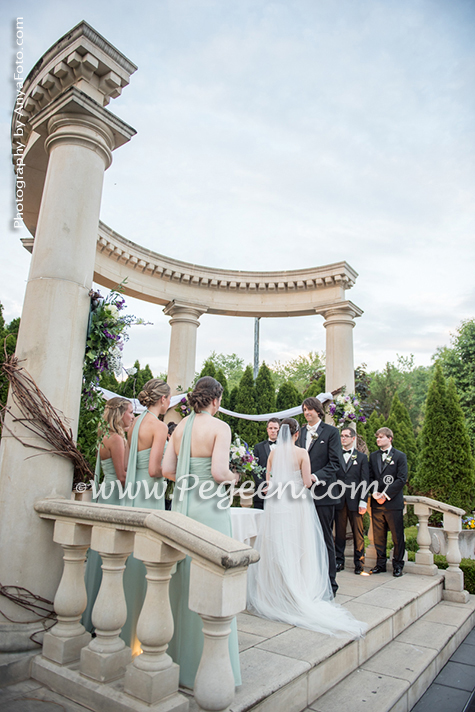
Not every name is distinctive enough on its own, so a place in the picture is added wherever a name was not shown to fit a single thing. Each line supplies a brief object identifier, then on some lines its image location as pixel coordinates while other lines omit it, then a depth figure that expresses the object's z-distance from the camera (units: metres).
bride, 4.84
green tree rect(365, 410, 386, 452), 19.67
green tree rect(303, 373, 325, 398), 20.98
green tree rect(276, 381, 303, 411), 19.91
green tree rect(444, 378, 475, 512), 12.37
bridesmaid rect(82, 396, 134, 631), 4.27
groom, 5.79
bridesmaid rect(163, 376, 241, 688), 3.06
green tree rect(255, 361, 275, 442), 18.66
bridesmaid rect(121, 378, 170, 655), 3.91
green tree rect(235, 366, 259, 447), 17.38
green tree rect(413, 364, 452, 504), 12.57
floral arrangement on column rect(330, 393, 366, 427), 10.31
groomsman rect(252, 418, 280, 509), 8.08
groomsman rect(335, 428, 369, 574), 7.30
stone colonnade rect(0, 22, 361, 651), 3.48
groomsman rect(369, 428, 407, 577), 7.25
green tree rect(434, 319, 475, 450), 23.47
